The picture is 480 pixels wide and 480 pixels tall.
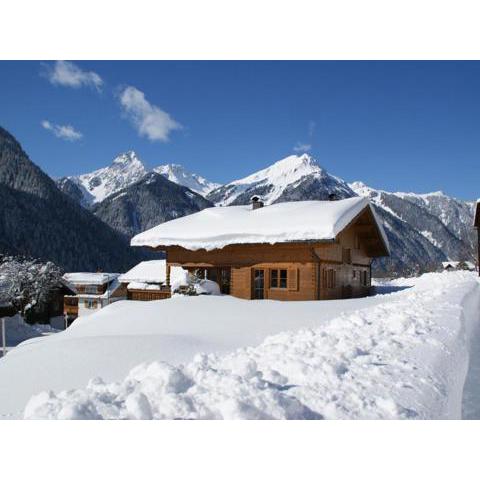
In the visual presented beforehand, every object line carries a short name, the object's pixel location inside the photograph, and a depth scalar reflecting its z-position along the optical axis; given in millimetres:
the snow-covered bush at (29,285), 42156
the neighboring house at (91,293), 44406
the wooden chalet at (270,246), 17766
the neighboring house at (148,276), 36812
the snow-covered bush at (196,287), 18281
